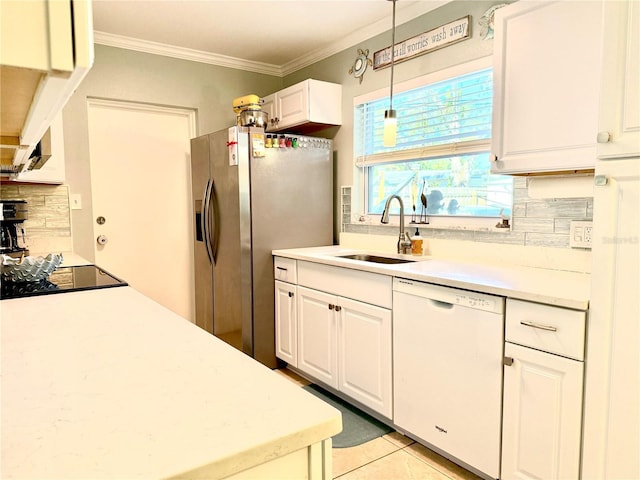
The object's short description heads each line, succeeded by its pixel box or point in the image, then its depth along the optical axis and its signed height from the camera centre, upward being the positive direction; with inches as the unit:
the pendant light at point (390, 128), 95.4 +16.8
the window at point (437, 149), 99.5 +14.1
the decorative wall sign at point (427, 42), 99.9 +40.0
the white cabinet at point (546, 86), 65.0 +18.8
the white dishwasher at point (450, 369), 69.0 -28.2
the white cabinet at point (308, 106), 129.6 +30.3
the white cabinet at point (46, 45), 16.2 +6.2
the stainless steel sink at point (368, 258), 111.5 -13.6
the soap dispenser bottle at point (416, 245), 108.7 -9.9
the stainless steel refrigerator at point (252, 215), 120.0 -2.8
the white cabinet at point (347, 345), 89.8 -31.7
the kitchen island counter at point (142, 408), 22.6 -12.7
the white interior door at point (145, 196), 135.4 +3.3
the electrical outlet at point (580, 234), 79.3 -5.3
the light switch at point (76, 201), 127.0 +1.6
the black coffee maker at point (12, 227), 100.7 -4.9
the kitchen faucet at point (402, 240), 109.7 -8.7
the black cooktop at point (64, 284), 61.2 -12.0
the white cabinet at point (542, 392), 58.6 -26.4
